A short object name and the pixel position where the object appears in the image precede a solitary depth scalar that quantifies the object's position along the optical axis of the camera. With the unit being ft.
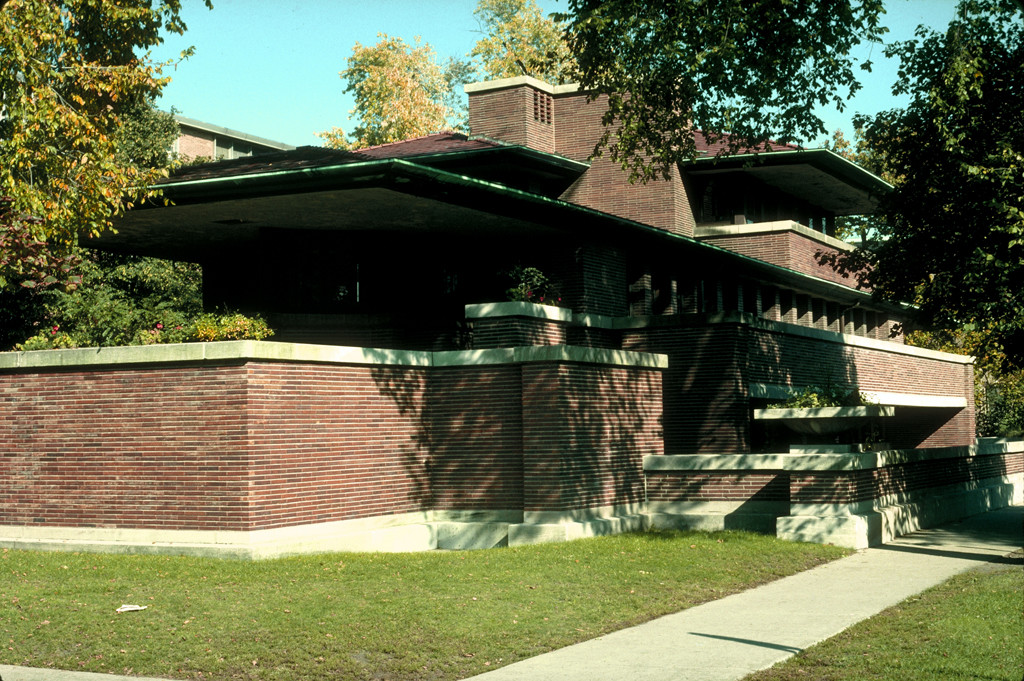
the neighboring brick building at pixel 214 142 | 215.31
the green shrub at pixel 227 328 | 56.95
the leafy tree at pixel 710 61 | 67.15
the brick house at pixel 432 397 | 52.13
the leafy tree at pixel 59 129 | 60.18
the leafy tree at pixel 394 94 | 177.88
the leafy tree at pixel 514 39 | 182.60
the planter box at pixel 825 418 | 63.00
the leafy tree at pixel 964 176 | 58.08
